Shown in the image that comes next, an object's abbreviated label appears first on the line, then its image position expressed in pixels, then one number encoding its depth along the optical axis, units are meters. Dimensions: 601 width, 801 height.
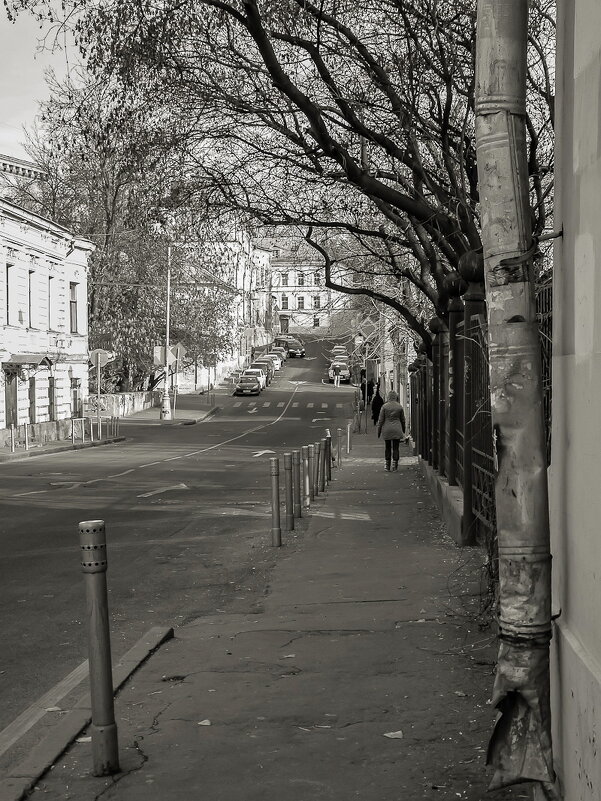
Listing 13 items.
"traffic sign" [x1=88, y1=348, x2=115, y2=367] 39.97
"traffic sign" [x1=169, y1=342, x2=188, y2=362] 55.38
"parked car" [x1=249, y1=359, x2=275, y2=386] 88.19
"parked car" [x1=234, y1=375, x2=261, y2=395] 79.88
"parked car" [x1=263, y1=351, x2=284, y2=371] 101.15
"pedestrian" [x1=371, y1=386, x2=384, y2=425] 45.19
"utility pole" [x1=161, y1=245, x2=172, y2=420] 57.48
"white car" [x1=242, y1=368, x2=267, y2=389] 82.36
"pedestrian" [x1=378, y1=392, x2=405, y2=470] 25.48
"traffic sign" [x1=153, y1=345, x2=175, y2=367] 56.50
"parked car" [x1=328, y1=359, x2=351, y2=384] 86.69
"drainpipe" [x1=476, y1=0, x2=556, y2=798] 3.99
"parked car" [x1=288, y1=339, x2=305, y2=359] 120.00
